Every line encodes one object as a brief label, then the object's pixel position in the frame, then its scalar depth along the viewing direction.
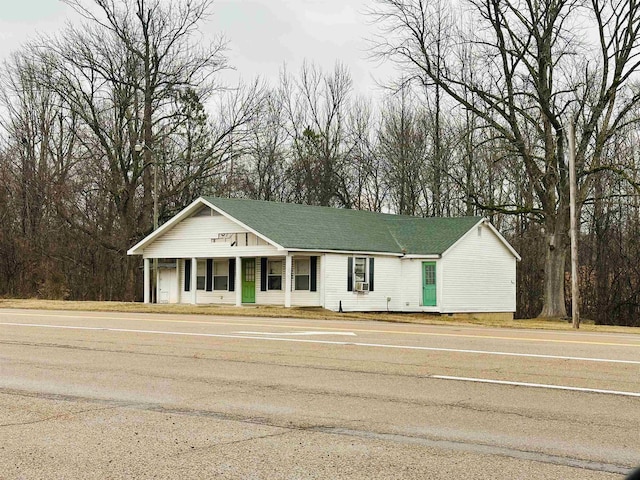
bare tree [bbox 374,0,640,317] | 38.34
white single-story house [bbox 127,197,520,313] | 36.88
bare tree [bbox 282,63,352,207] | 57.59
